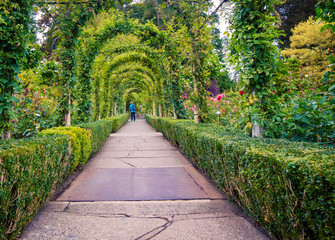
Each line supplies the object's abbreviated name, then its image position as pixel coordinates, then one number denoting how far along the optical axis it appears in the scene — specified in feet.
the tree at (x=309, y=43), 49.49
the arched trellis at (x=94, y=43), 22.06
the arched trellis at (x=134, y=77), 48.73
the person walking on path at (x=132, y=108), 68.17
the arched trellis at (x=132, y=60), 34.68
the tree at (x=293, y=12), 57.72
